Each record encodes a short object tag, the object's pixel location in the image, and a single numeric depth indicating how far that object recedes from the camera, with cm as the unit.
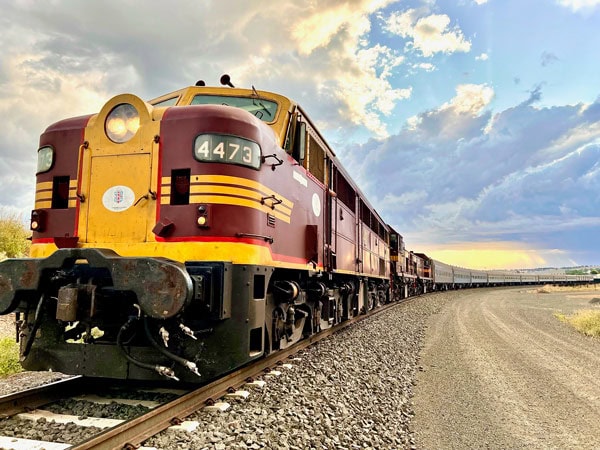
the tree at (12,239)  1409
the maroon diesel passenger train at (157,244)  421
